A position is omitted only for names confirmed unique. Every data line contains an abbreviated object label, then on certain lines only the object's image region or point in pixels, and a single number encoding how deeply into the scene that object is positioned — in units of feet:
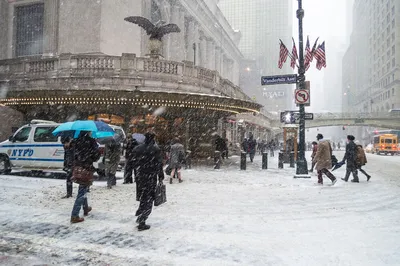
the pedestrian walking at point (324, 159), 38.47
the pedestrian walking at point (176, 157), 40.09
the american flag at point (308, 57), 49.96
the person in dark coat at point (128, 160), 38.24
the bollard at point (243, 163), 57.06
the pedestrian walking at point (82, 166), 21.31
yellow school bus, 148.47
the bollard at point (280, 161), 62.64
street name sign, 46.14
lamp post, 44.75
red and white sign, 44.65
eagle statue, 76.84
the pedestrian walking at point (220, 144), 69.12
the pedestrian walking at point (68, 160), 29.71
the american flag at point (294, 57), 50.02
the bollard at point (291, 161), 64.51
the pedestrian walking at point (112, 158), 35.99
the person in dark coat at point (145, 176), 19.94
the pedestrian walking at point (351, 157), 41.88
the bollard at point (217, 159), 57.31
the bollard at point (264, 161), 59.87
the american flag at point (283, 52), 53.06
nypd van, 42.47
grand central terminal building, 63.41
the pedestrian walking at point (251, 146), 77.71
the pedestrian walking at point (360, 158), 42.47
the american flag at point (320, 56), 49.90
